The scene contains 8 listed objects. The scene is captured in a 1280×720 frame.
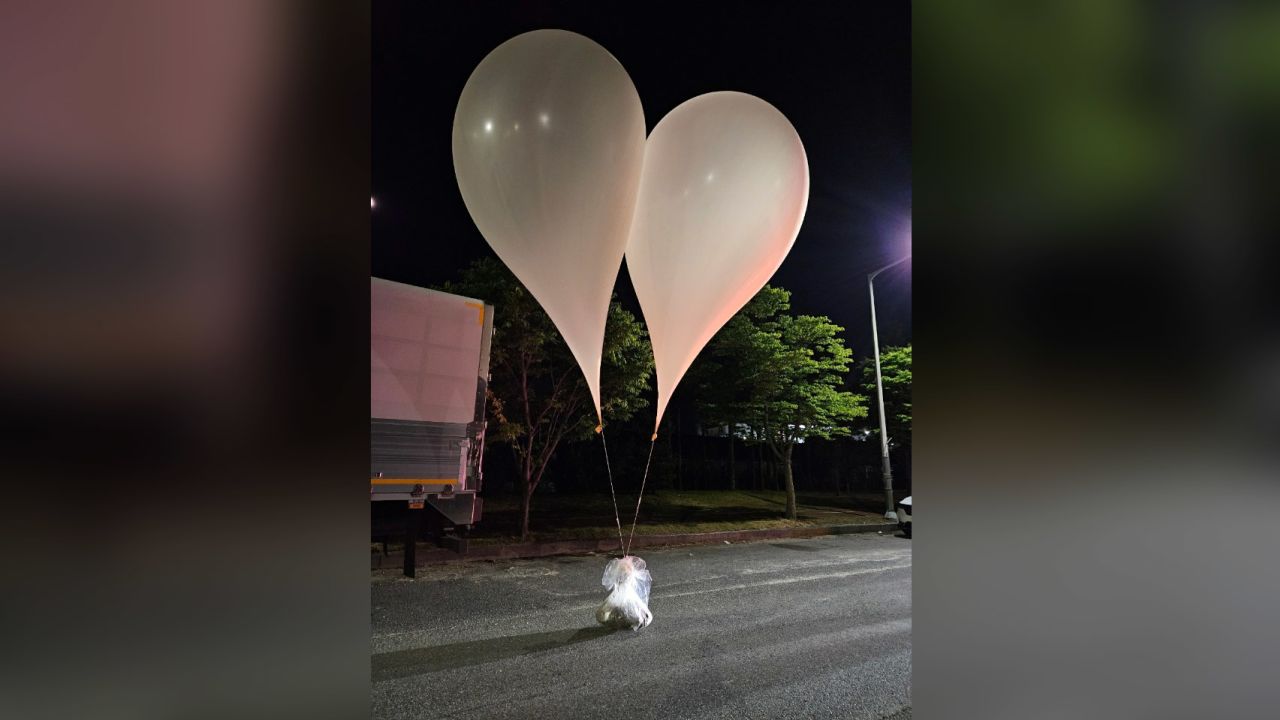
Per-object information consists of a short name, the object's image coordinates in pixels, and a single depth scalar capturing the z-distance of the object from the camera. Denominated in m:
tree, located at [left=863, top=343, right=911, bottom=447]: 19.56
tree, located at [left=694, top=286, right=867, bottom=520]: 16.06
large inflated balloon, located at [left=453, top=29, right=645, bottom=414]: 3.89
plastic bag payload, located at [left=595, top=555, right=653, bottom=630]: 5.53
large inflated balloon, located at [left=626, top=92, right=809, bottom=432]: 4.39
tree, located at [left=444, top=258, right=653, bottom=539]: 11.61
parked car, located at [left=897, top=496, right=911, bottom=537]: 13.20
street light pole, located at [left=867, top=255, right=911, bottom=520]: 15.83
